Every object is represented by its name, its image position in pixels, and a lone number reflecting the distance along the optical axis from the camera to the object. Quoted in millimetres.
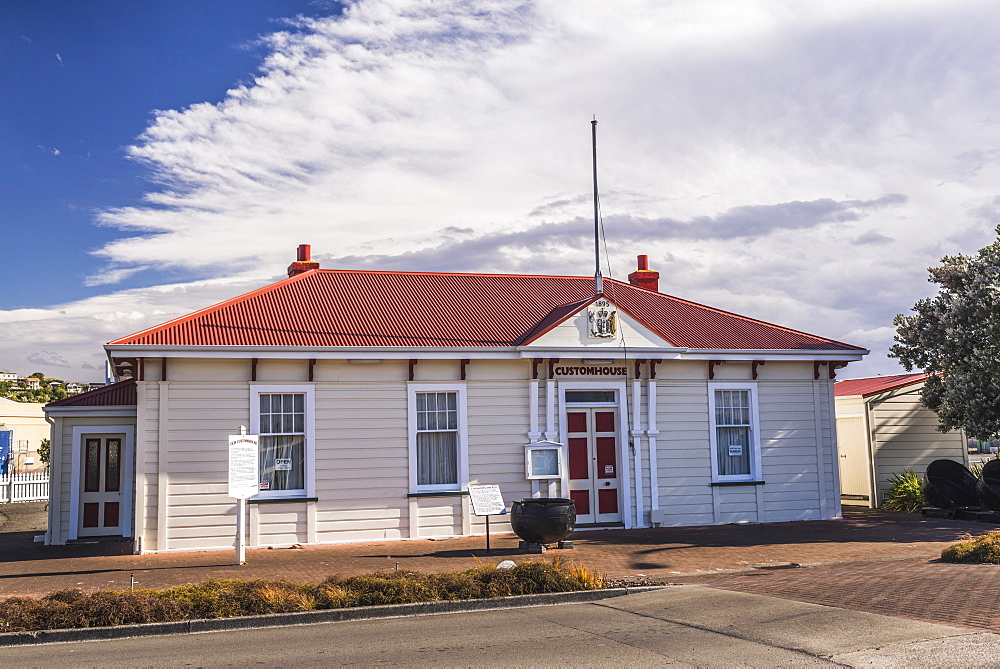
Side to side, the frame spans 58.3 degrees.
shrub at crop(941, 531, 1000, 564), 12203
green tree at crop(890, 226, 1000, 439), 17750
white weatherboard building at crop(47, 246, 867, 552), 15398
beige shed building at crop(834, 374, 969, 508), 21281
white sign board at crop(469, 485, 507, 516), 14109
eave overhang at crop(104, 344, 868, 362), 15055
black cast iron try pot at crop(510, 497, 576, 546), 14164
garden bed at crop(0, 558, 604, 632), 9312
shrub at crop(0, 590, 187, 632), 9203
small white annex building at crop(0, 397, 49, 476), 41062
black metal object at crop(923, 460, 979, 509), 19062
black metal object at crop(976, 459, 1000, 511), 18594
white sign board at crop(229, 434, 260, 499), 13188
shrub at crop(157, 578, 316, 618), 9695
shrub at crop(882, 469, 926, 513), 20328
